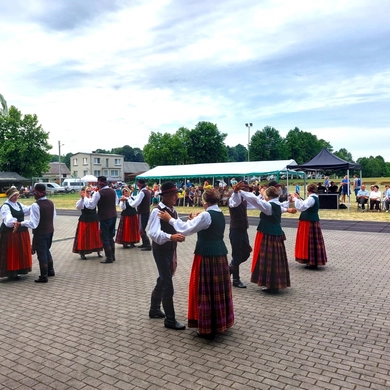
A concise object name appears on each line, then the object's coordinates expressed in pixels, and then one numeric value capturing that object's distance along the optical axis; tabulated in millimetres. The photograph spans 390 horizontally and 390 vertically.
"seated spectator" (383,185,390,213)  18698
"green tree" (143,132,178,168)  60406
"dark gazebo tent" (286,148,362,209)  19547
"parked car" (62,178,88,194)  53156
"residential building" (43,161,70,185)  77562
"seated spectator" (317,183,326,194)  21281
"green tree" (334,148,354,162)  107606
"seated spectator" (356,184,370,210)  19719
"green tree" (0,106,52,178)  45281
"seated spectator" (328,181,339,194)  20927
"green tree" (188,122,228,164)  62219
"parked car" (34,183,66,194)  48731
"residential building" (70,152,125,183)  72500
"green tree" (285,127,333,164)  76750
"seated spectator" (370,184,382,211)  19109
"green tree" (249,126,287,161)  68562
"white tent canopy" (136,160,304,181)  23752
